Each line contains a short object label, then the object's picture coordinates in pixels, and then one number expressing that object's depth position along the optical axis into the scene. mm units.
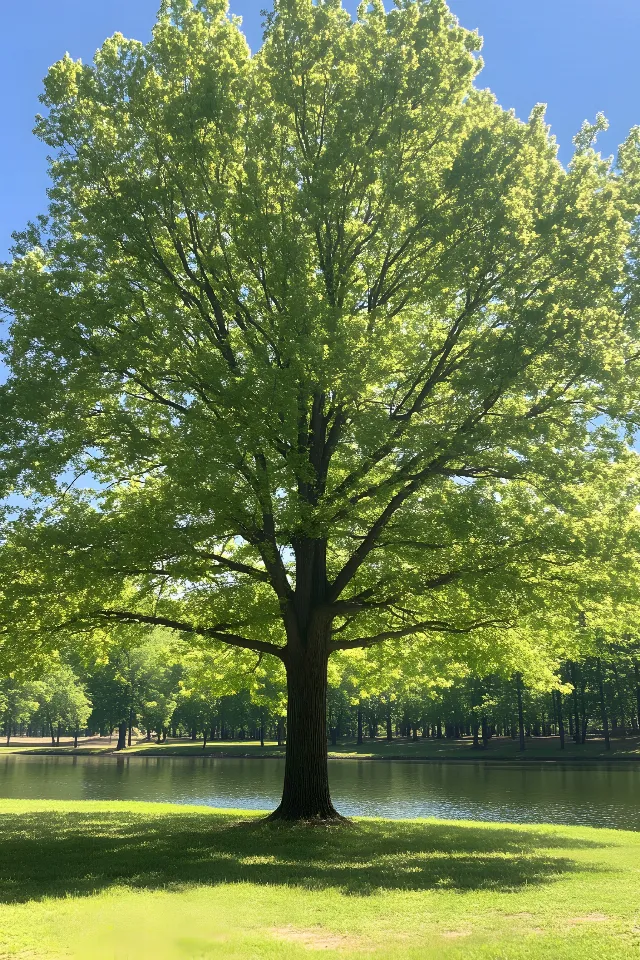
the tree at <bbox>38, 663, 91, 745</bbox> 95625
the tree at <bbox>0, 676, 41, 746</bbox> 86450
